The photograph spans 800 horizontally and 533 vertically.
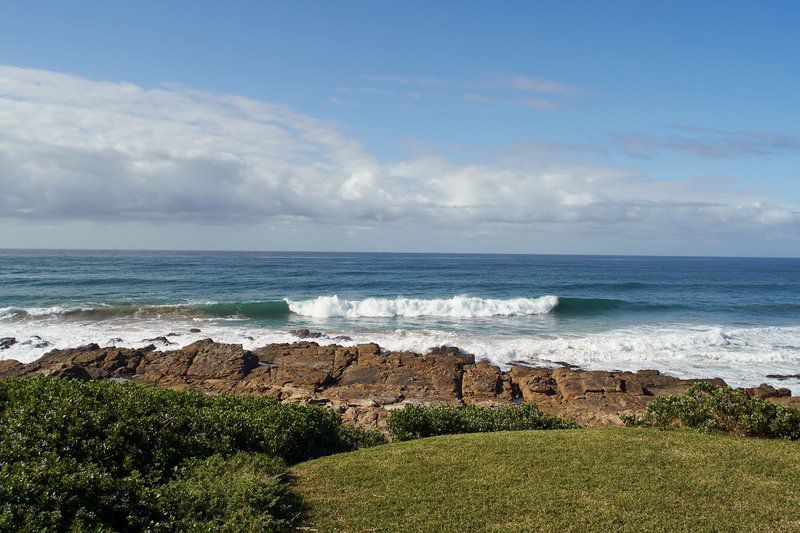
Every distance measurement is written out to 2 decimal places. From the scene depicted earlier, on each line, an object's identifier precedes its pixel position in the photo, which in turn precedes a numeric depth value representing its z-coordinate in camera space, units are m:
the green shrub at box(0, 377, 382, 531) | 5.77
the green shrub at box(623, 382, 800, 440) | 10.27
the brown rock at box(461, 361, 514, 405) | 17.70
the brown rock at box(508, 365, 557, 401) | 18.03
